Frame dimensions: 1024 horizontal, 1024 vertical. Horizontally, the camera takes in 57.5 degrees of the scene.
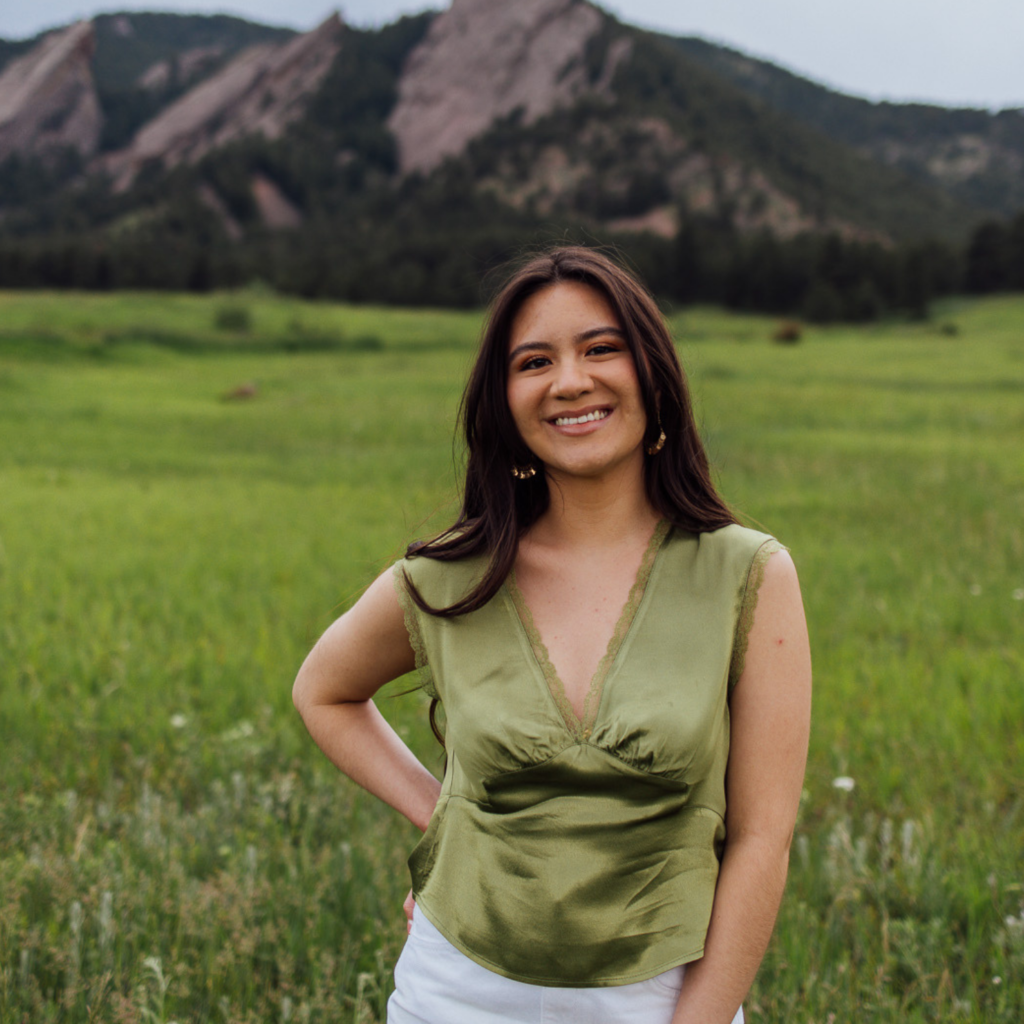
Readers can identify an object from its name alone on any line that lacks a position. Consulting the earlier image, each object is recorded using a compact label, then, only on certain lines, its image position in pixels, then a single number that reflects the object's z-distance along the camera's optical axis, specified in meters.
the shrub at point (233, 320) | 35.66
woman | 1.61
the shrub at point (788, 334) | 37.91
